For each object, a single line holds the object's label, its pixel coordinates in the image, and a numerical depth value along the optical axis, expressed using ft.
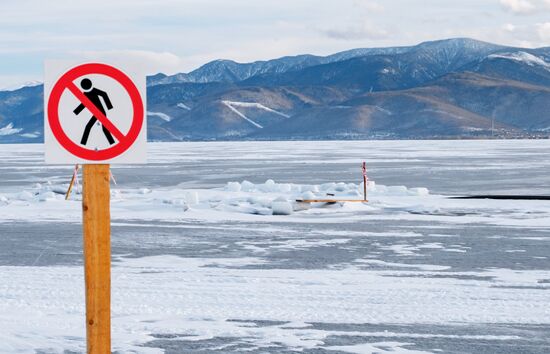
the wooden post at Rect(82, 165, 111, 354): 30.09
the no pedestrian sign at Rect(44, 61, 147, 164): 29.01
